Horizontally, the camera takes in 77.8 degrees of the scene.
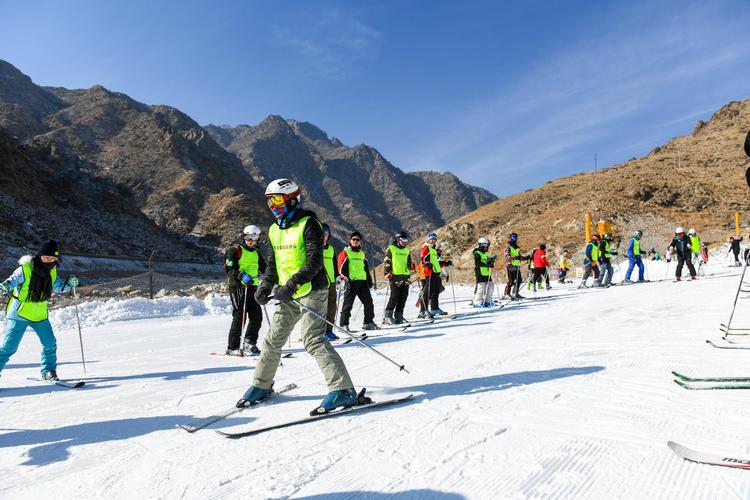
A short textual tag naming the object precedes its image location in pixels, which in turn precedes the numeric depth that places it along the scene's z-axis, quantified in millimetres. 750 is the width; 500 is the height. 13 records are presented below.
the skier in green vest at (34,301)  5520
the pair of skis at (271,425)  3463
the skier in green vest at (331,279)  8430
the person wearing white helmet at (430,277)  11430
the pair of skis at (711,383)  3873
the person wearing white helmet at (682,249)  17125
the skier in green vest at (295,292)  3895
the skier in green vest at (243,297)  7316
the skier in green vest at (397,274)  10469
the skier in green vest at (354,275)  9758
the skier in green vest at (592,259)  17500
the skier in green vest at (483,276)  12859
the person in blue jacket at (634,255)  17756
